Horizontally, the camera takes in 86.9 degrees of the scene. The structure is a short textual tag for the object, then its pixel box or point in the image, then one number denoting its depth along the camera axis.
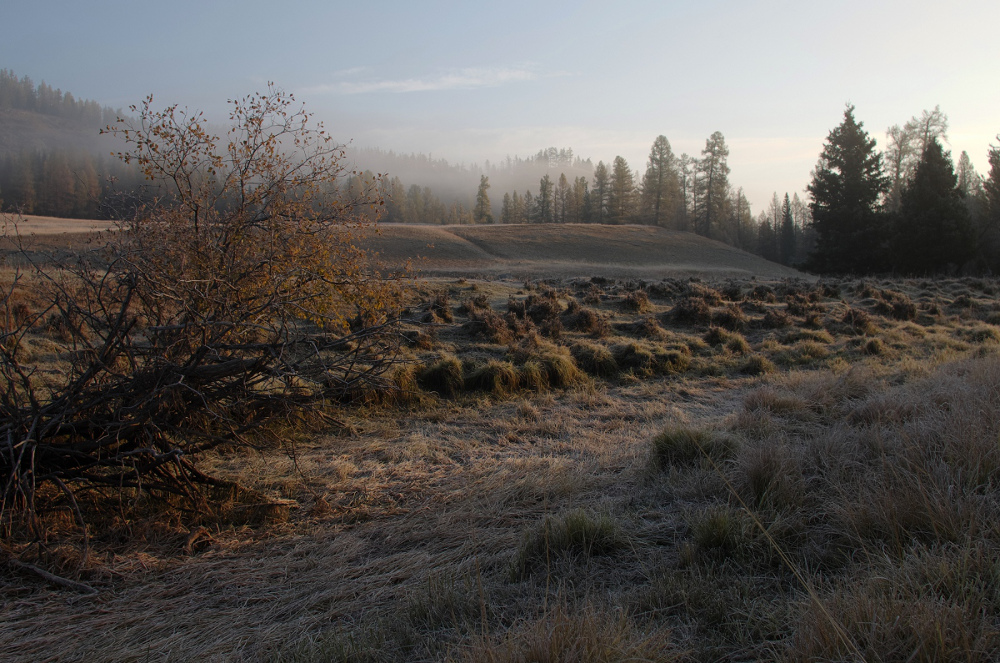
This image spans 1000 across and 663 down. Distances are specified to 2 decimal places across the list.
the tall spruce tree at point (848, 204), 42.44
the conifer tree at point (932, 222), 38.66
